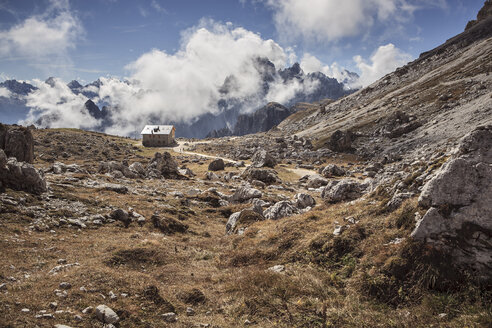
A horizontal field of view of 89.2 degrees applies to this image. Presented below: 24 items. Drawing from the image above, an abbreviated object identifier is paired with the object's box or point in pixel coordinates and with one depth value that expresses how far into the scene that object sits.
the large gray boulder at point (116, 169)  43.09
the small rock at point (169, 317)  9.28
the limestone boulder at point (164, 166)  51.16
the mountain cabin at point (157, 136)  126.69
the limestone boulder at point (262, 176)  49.78
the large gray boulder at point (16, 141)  35.00
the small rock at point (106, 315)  8.51
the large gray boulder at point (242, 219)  20.78
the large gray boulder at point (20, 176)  19.75
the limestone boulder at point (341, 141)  80.12
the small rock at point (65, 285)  10.05
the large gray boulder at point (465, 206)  8.88
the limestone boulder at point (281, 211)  21.58
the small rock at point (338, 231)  13.30
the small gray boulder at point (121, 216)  21.22
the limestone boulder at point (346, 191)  24.23
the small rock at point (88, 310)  8.74
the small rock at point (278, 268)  12.31
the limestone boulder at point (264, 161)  66.00
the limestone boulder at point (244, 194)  32.06
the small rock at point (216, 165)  65.44
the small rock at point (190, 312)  9.82
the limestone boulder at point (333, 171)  56.26
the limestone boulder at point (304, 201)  27.84
